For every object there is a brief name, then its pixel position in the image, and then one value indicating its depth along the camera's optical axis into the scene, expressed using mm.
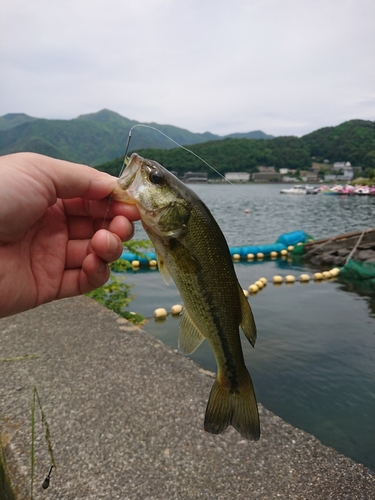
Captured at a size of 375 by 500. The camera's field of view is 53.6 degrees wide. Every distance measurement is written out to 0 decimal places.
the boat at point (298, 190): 74081
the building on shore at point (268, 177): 53425
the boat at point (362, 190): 62606
